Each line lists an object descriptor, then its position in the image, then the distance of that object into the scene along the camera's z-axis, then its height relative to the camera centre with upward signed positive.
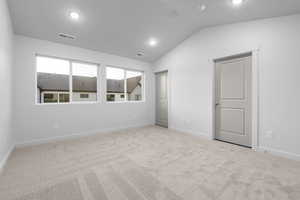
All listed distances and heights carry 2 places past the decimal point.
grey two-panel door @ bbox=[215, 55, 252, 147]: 2.95 -0.03
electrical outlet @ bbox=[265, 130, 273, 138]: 2.57 -0.70
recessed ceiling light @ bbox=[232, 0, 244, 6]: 2.35 +1.75
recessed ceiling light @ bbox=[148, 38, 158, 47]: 3.85 +1.72
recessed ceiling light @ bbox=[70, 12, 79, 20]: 2.62 +1.70
